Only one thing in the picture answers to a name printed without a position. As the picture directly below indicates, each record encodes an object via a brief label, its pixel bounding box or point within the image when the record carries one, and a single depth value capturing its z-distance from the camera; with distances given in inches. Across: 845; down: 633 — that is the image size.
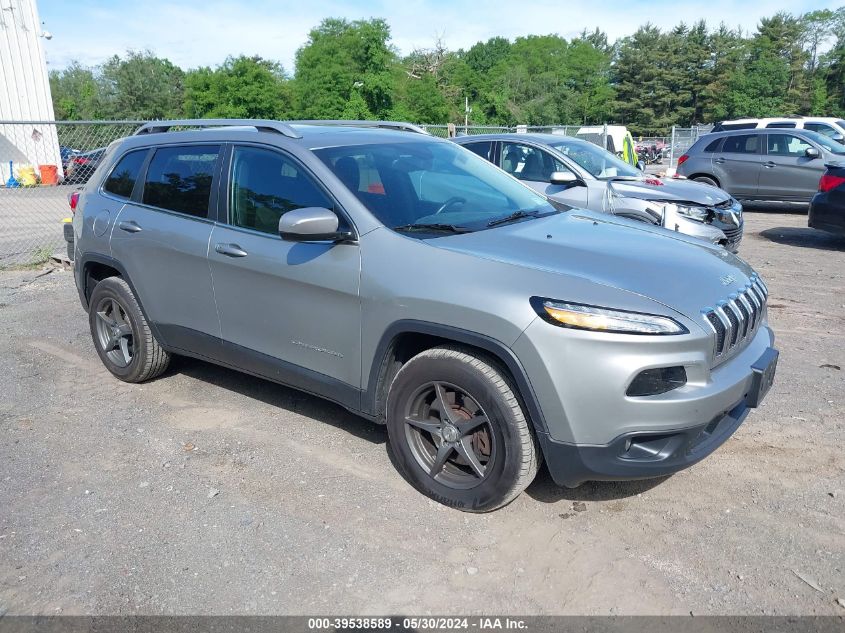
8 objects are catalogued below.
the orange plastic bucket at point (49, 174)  626.2
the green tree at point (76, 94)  2647.6
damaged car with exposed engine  320.5
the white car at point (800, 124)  759.1
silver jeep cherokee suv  115.6
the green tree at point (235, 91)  2085.4
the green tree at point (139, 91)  2506.2
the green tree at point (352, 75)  2103.8
